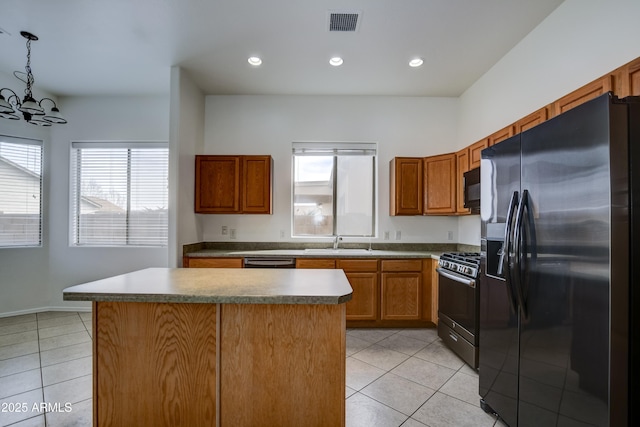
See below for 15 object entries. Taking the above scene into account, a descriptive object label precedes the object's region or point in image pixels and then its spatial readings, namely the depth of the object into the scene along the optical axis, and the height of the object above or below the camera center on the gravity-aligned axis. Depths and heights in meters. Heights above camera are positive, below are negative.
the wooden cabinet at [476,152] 2.83 +0.72
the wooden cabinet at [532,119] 2.11 +0.80
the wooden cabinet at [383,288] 3.33 -0.85
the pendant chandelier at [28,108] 2.39 +0.99
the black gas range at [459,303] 2.41 -0.81
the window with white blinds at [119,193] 4.03 +0.35
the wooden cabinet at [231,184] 3.65 +0.44
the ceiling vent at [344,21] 2.40 +1.77
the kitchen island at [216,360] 1.42 -0.74
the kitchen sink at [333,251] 3.52 -0.44
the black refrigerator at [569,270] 1.11 -0.24
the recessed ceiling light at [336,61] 3.05 +1.76
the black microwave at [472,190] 2.84 +0.30
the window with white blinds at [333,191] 4.09 +0.40
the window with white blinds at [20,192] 3.65 +0.34
